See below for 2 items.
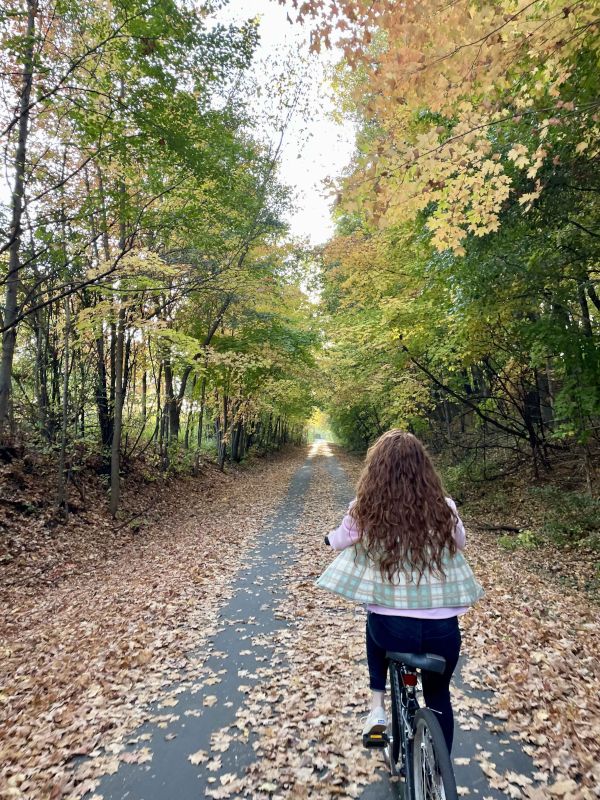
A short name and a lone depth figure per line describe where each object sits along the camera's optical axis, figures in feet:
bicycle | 7.12
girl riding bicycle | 8.31
